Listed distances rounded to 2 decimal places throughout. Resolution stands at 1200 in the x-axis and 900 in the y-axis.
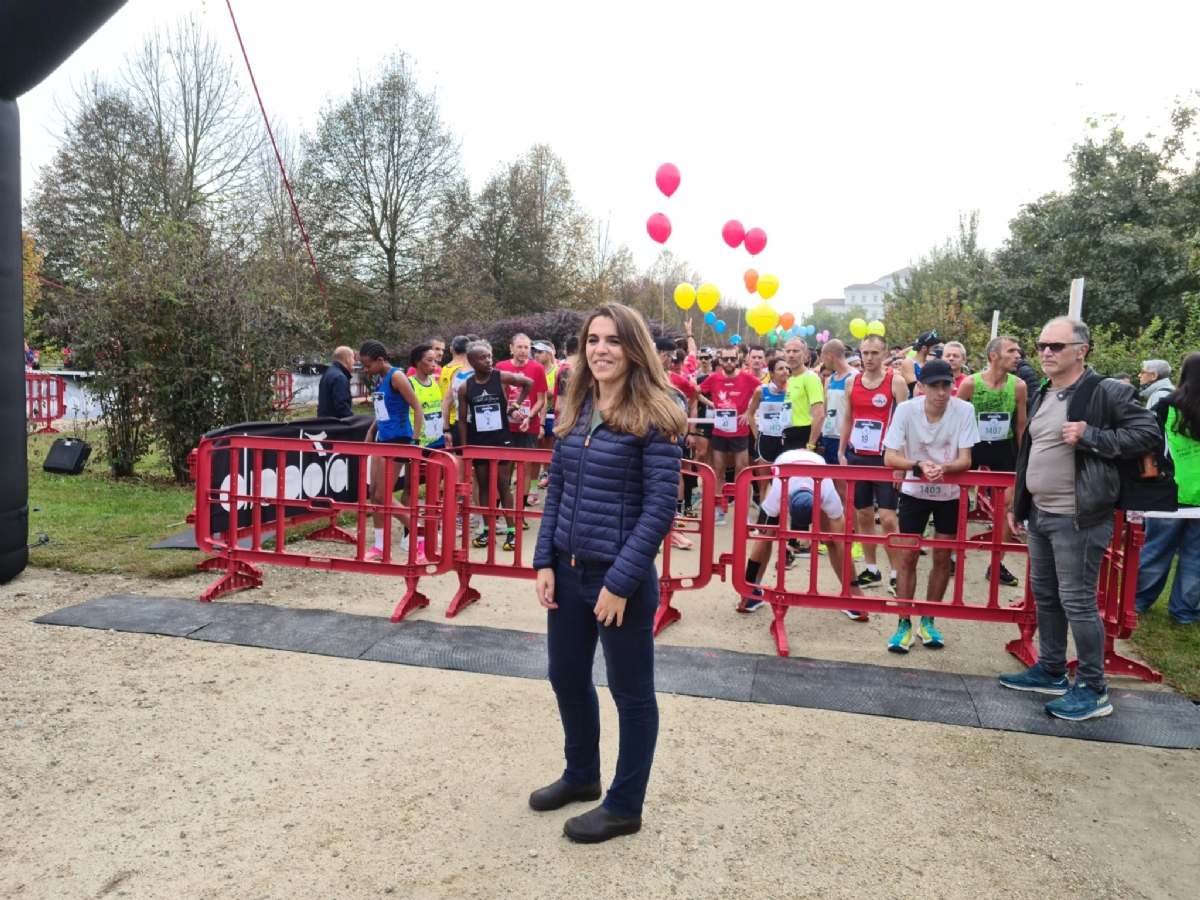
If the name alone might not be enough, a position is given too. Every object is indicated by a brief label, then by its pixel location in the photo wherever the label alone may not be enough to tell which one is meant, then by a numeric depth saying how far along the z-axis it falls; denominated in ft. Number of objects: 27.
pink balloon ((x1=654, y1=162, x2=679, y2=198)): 57.98
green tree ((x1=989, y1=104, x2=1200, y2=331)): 69.36
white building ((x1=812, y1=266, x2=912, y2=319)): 613.56
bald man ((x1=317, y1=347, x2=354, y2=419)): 29.55
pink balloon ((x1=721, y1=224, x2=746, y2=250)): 66.18
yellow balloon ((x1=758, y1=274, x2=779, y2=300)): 72.43
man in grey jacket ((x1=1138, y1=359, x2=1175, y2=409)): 24.59
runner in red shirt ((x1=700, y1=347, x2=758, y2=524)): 31.37
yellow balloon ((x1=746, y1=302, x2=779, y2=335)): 70.59
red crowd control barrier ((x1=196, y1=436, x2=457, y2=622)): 20.13
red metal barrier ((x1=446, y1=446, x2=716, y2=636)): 18.01
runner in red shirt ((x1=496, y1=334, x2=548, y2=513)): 30.58
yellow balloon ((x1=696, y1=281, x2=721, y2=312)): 71.61
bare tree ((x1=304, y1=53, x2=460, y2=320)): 94.89
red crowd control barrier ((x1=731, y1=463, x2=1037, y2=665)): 17.71
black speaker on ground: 38.42
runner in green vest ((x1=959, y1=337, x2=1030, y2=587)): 22.59
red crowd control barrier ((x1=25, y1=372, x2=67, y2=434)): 59.77
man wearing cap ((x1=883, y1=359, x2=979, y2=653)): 18.15
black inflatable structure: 19.04
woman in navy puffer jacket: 9.86
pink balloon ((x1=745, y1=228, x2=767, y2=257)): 65.82
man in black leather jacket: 14.21
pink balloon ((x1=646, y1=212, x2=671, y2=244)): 61.11
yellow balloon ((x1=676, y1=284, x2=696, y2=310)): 70.44
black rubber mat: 14.92
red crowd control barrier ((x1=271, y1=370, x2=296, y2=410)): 37.50
